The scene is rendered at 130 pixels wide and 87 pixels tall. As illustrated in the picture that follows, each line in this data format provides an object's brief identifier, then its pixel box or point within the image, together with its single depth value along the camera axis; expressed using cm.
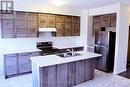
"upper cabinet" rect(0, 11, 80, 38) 312
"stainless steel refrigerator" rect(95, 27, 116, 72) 339
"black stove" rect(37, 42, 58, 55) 349
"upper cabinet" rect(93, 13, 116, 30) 350
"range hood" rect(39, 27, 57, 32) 350
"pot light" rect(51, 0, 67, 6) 305
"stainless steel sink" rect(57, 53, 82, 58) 268
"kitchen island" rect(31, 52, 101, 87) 221
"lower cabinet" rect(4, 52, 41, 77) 299
